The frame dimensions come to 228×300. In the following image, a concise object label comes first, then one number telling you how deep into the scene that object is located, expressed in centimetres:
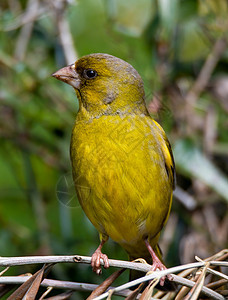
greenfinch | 230
